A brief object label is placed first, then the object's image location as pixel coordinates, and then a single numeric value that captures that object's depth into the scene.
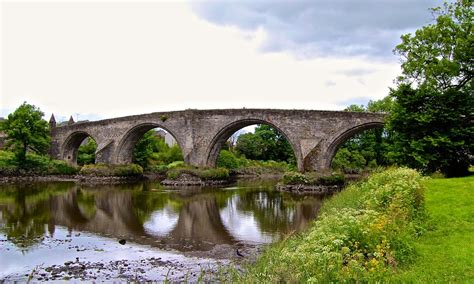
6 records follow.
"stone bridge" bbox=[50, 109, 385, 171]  33.38
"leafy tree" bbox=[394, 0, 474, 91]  21.14
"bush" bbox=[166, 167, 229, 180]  36.81
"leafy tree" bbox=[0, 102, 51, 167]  42.19
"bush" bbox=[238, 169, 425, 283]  6.51
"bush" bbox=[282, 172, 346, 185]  31.58
